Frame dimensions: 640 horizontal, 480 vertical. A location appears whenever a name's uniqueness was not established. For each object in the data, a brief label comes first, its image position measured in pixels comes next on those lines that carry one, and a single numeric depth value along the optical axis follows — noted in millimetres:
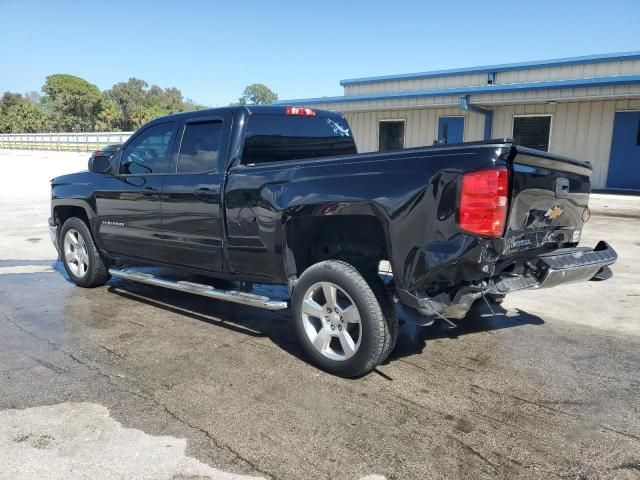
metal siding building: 15594
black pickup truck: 3158
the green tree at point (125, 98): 87500
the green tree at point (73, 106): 76250
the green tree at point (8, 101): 84125
